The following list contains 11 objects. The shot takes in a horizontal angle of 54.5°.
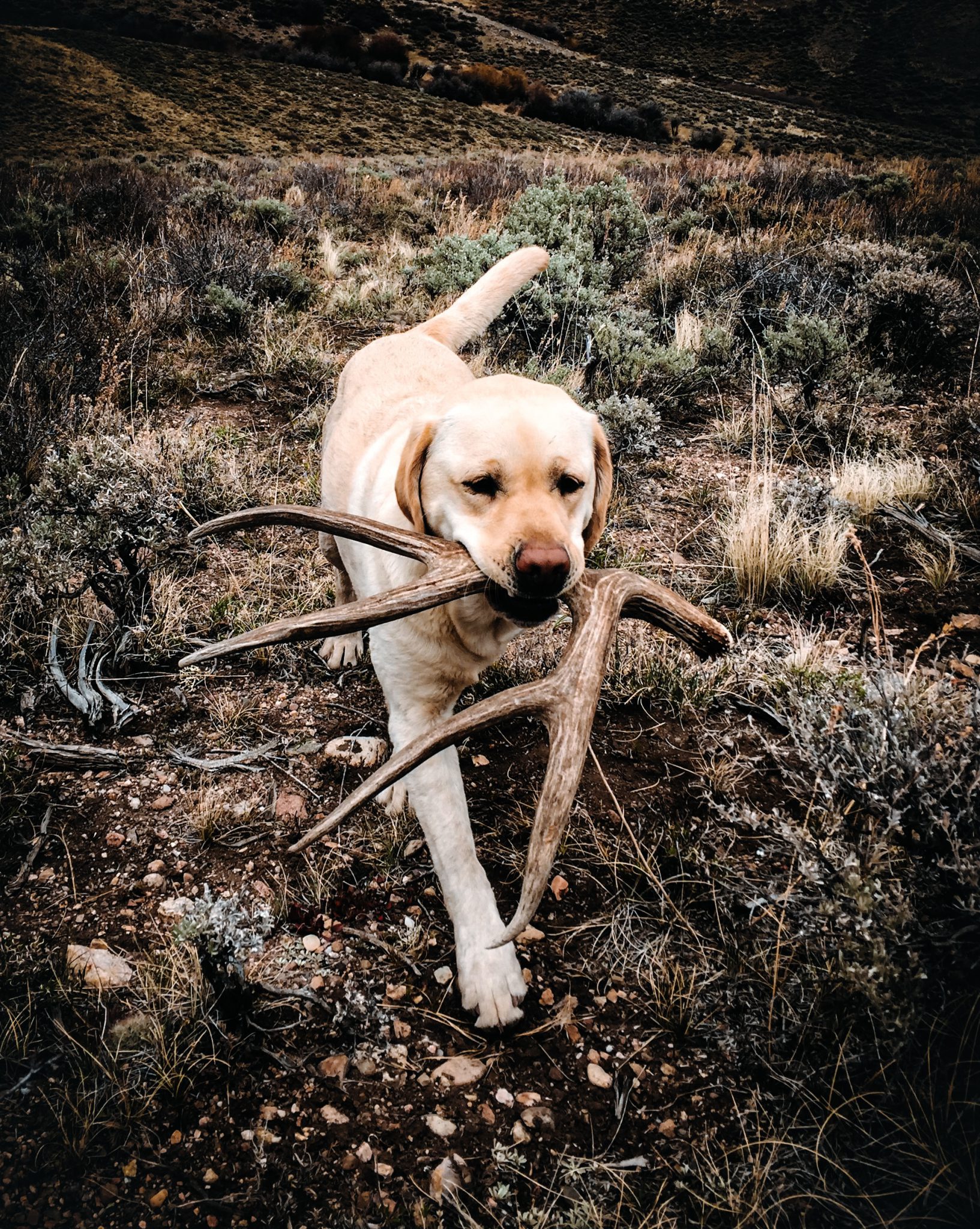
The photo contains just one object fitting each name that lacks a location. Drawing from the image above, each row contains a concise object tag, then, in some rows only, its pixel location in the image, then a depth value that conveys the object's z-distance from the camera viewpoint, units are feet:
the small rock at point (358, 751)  3.55
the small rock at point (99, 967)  2.70
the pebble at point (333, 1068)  2.56
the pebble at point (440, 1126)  2.45
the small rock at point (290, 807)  3.32
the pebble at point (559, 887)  3.06
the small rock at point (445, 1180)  2.34
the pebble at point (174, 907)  2.94
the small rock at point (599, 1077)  2.56
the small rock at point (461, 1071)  2.57
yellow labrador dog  2.54
